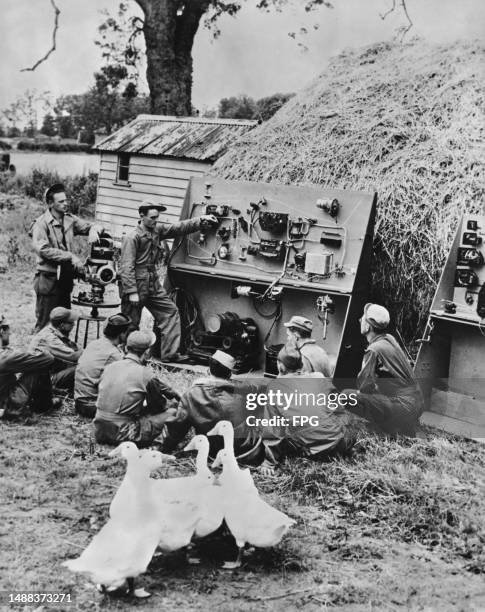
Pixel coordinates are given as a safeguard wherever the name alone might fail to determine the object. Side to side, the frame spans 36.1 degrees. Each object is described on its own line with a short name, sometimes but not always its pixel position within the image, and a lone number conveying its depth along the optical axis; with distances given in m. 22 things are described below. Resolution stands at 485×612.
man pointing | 8.36
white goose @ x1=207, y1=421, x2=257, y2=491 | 4.79
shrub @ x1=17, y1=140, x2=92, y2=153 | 24.73
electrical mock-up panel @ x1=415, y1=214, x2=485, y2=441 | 7.13
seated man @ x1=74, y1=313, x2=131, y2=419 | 6.96
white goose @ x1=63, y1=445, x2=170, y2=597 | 4.03
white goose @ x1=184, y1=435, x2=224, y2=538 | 4.55
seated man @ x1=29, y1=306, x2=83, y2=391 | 7.30
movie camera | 8.29
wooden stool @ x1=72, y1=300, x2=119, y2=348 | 8.25
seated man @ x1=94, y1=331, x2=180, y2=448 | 6.30
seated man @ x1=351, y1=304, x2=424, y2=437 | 6.45
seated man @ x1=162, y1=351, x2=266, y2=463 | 6.06
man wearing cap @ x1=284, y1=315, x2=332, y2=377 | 6.55
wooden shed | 14.57
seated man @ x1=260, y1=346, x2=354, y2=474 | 6.02
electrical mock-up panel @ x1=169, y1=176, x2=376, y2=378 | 7.84
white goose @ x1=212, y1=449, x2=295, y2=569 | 4.50
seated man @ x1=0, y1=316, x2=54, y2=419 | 6.77
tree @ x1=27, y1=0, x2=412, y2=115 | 17.42
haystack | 8.02
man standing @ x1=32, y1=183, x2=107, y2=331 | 8.50
